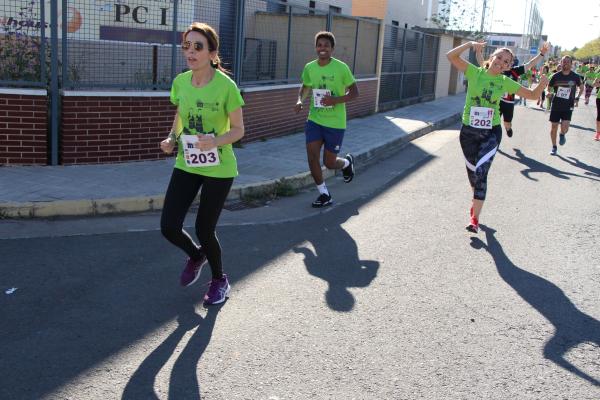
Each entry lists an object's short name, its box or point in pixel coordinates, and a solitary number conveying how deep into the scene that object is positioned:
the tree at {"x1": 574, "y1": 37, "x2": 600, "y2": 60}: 106.89
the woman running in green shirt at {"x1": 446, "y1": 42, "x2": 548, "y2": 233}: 6.67
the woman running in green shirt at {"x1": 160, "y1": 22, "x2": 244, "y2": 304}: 4.26
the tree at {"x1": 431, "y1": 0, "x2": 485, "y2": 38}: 32.41
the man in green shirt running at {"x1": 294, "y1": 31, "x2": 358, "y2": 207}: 7.38
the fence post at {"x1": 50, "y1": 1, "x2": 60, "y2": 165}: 8.23
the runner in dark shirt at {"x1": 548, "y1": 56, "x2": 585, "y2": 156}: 12.87
